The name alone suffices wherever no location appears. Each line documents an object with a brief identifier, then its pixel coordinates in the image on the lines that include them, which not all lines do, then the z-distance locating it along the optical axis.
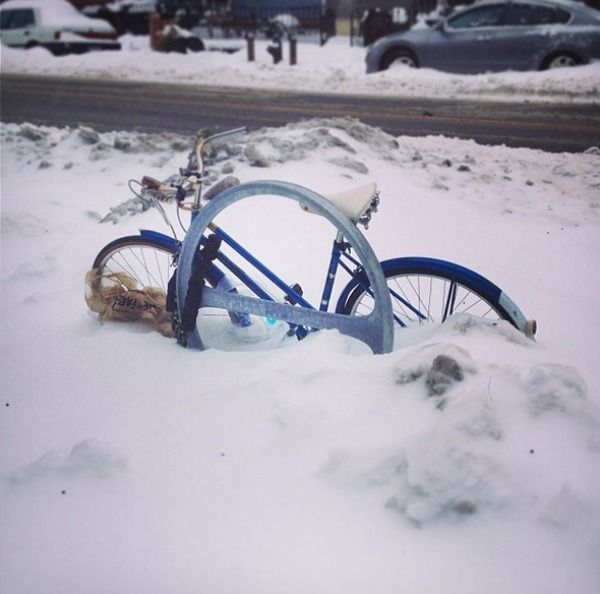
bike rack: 2.49
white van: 19.33
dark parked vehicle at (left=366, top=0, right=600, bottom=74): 11.52
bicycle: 2.57
